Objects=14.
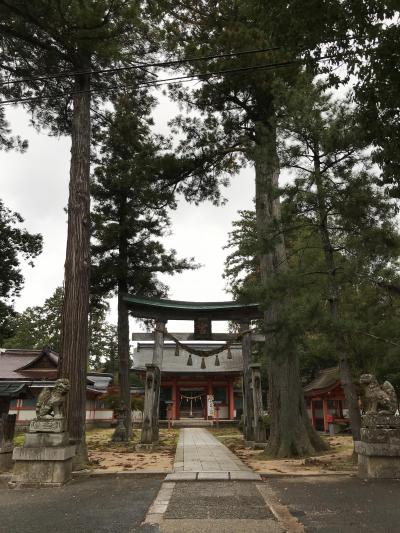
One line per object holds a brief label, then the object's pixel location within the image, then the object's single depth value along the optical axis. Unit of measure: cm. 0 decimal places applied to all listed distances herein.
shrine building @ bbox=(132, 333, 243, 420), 2664
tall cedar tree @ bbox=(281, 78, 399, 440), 745
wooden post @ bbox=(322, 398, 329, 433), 1889
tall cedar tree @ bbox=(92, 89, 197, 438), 1469
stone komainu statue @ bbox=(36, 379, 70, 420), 678
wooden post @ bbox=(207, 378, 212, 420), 2748
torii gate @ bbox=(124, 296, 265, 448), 1253
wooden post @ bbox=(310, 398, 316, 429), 2106
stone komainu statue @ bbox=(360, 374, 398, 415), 664
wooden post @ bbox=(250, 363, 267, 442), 1202
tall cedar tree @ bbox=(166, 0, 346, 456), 877
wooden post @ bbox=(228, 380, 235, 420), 2647
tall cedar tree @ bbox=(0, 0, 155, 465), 834
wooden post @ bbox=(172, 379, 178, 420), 2621
